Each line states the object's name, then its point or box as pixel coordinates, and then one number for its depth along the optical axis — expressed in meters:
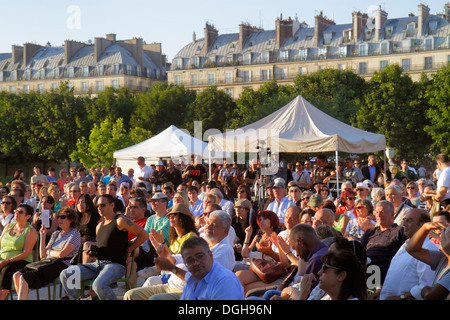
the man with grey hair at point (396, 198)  8.33
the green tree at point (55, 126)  58.47
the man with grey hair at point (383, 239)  6.64
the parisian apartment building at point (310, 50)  65.44
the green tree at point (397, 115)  49.06
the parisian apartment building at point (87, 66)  80.00
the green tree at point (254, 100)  50.98
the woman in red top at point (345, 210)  8.55
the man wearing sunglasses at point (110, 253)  7.06
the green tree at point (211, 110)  56.44
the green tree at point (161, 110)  57.22
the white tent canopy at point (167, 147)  21.39
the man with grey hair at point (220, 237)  6.46
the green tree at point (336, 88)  49.31
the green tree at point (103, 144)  50.28
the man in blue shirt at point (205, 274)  4.70
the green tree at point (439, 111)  46.22
